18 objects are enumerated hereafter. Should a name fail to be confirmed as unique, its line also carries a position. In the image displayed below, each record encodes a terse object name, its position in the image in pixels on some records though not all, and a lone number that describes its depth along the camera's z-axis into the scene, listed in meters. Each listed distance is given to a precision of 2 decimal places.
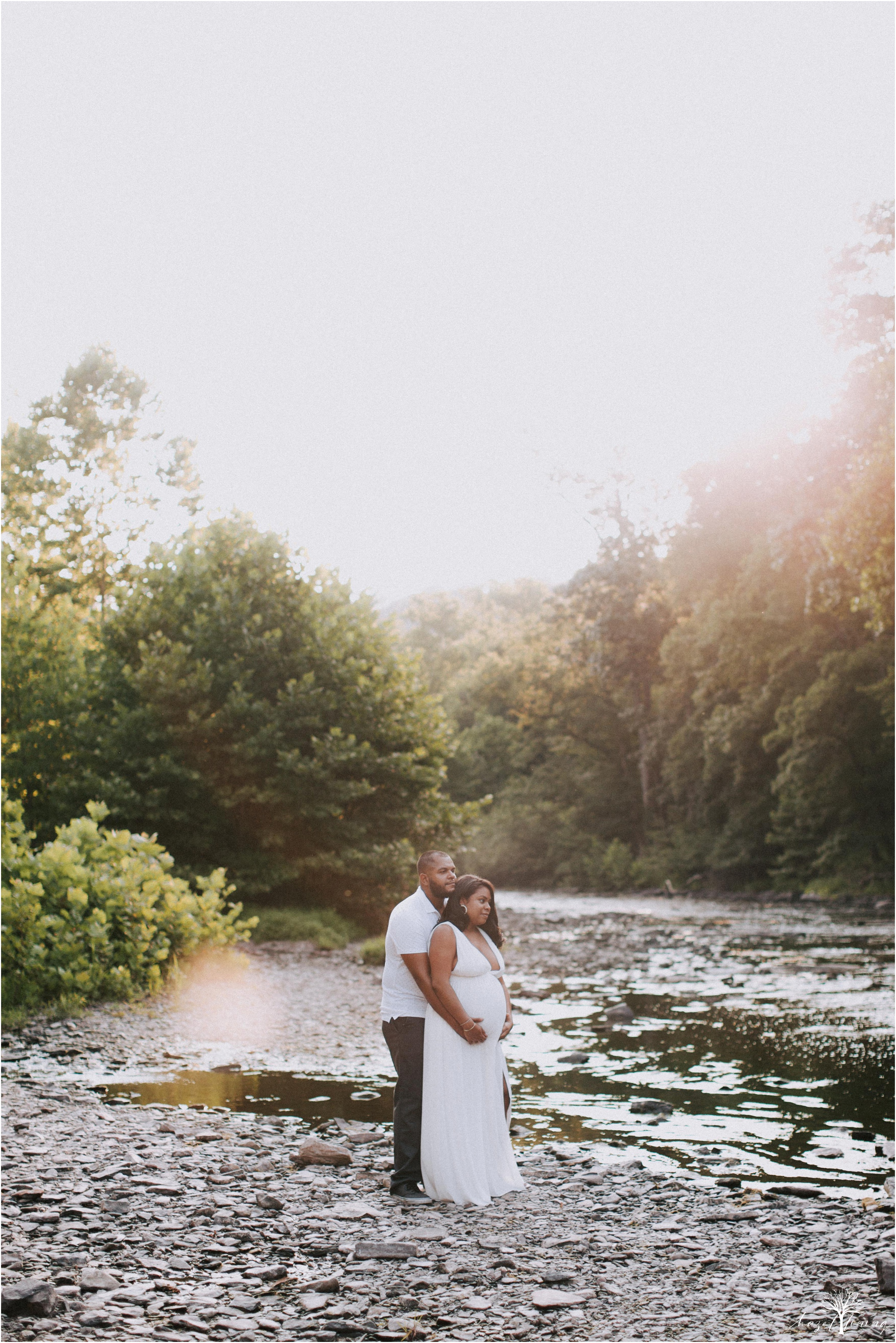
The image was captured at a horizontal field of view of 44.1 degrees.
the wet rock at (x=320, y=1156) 7.41
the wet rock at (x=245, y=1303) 4.90
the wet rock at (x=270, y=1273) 5.27
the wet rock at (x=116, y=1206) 6.14
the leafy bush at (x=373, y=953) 20.28
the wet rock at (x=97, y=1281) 5.02
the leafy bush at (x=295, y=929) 22.28
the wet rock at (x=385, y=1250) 5.59
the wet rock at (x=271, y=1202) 6.36
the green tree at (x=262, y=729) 23.28
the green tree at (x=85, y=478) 42.06
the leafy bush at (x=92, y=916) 13.12
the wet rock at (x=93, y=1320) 4.62
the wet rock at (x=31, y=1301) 4.70
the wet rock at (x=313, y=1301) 4.93
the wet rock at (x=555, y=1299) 5.02
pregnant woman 6.66
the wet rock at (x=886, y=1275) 5.21
